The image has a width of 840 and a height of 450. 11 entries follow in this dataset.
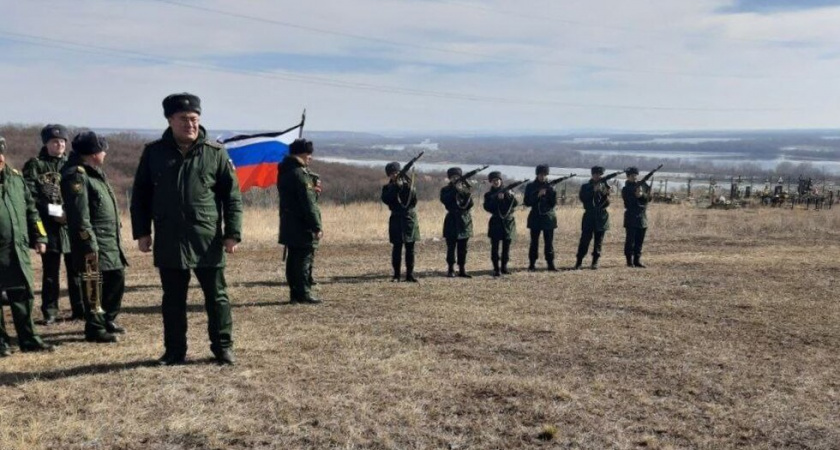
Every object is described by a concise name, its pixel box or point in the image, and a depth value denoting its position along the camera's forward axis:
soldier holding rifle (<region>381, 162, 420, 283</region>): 11.31
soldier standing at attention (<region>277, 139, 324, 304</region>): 8.91
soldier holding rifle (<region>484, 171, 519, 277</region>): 12.54
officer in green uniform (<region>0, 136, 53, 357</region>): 6.21
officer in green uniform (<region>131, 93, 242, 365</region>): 5.53
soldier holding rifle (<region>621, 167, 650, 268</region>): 13.78
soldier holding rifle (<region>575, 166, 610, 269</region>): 13.55
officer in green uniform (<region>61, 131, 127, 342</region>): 6.69
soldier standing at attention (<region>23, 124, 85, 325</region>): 7.73
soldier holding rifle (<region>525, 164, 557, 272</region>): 13.02
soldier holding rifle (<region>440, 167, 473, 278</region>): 12.10
